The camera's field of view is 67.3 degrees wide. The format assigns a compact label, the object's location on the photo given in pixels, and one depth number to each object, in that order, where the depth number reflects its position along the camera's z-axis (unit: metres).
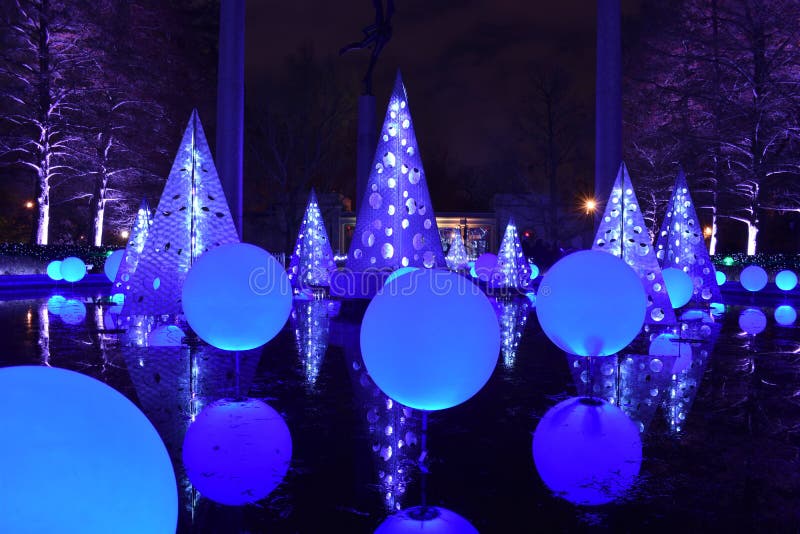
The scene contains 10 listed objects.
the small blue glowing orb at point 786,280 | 18.61
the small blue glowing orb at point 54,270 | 21.00
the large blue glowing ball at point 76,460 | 1.94
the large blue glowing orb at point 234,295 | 6.12
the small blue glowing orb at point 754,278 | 18.83
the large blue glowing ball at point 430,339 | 3.79
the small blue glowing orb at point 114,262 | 17.22
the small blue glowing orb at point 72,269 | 19.14
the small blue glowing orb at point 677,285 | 11.74
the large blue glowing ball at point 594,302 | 6.10
